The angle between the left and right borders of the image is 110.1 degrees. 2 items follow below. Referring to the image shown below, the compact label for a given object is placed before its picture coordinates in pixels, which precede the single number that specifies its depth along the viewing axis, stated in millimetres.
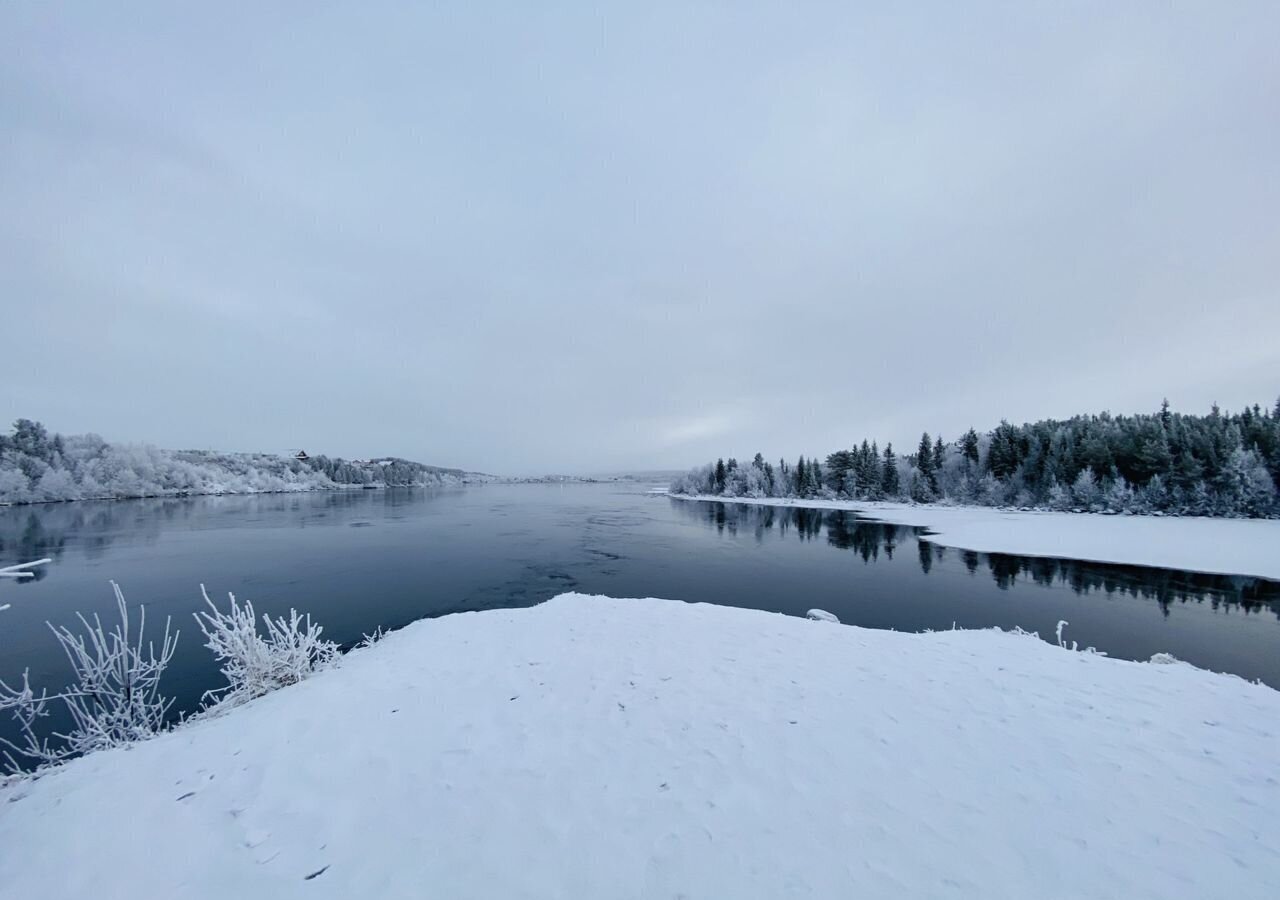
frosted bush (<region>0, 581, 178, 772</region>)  5371
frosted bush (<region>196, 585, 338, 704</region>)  6664
